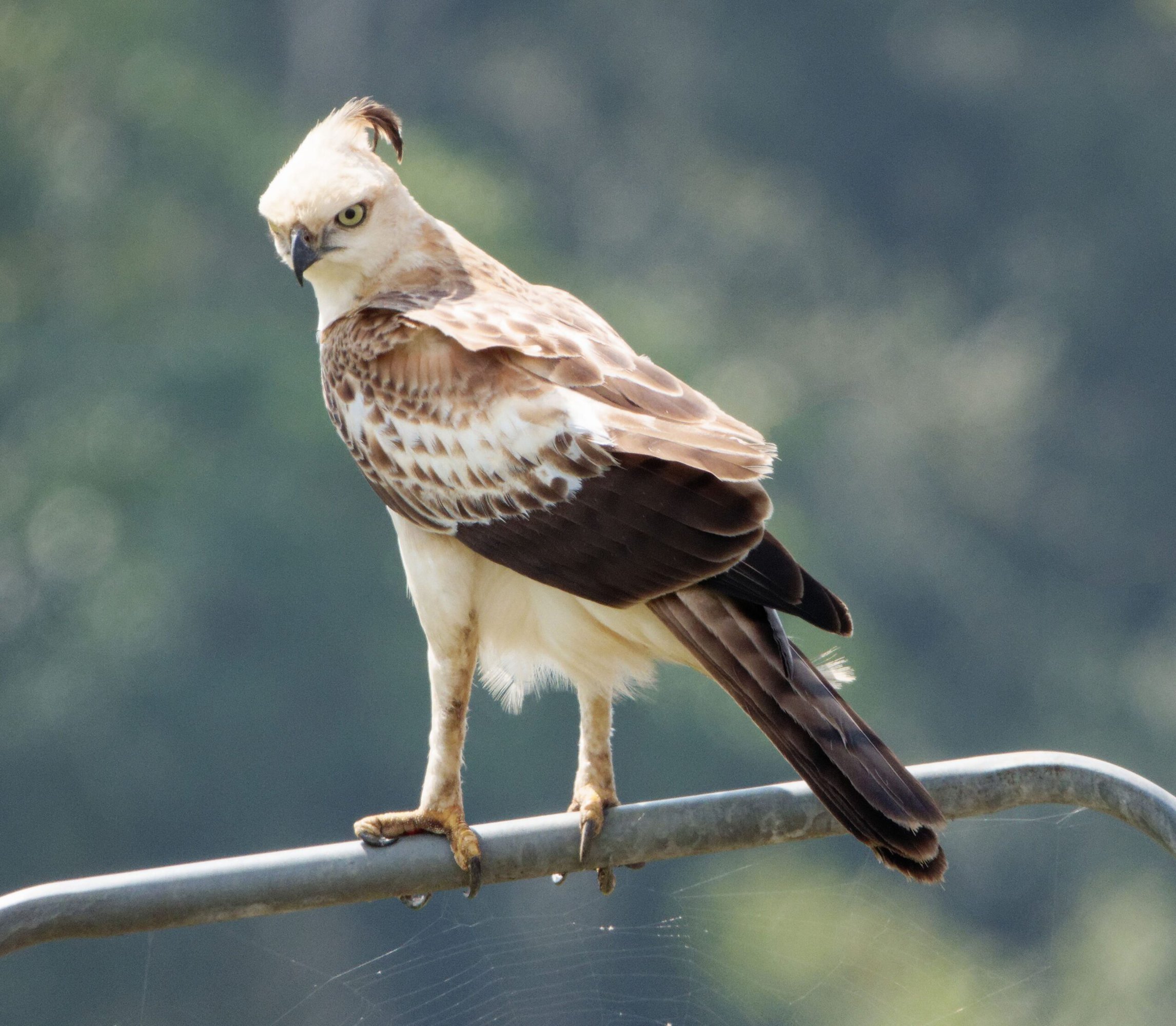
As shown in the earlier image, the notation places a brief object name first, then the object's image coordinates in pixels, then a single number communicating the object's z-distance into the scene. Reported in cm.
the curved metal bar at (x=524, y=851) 1197
